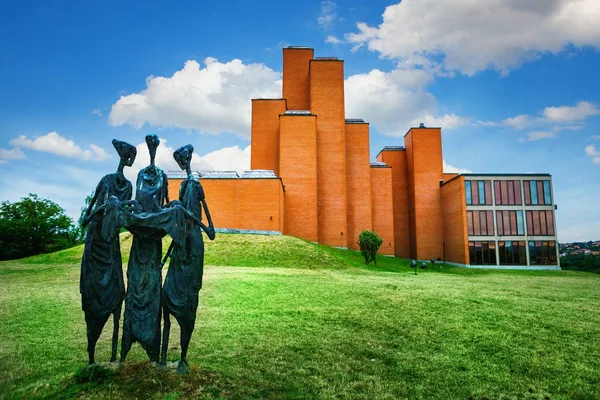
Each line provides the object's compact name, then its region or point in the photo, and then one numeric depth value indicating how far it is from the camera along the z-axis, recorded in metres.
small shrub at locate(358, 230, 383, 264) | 30.25
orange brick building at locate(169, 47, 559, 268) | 33.34
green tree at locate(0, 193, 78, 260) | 35.69
